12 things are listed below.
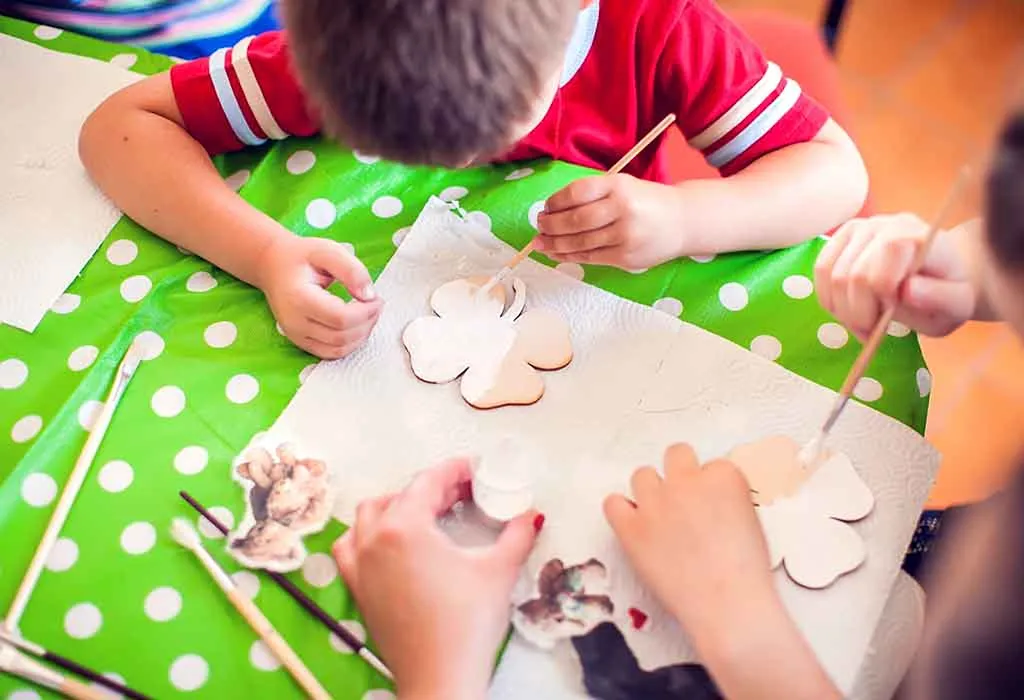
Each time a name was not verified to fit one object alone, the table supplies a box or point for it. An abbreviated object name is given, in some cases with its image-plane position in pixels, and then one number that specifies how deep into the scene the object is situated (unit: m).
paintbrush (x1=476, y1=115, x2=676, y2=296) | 0.60
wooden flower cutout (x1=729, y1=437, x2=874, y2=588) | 0.52
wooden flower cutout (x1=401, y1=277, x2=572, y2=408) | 0.58
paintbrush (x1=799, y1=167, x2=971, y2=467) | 0.52
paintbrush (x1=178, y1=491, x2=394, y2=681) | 0.51
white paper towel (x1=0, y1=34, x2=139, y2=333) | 0.65
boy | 0.61
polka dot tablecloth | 0.52
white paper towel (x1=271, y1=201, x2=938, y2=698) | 0.52
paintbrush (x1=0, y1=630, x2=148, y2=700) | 0.50
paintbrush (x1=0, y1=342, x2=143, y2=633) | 0.53
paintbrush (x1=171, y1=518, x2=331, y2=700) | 0.50
